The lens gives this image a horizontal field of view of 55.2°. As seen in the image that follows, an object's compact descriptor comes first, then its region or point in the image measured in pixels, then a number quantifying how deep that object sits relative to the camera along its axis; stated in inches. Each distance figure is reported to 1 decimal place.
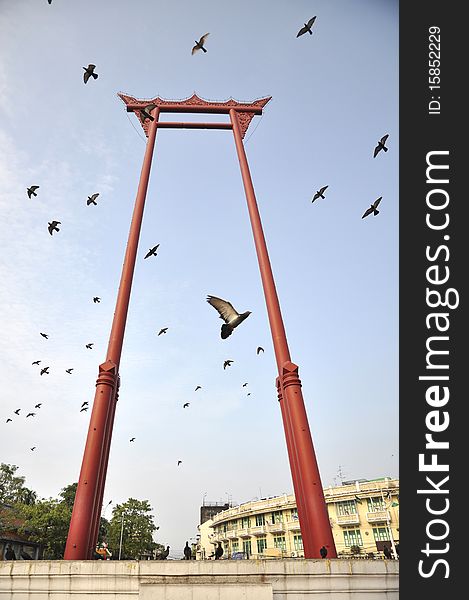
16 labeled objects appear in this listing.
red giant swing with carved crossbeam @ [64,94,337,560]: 379.6
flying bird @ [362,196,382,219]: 495.5
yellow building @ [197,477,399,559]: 1397.6
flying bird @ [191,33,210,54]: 489.7
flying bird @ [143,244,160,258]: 614.3
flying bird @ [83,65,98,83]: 471.8
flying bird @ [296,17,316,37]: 463.5
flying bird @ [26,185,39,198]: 549.7
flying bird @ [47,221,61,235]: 558.9
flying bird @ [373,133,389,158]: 472.7
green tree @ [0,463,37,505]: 1619.1
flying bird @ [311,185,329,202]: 562.6
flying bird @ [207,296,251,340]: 413.1
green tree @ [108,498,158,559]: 1675.9
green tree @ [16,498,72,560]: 1401.3
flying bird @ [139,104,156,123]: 754.8
